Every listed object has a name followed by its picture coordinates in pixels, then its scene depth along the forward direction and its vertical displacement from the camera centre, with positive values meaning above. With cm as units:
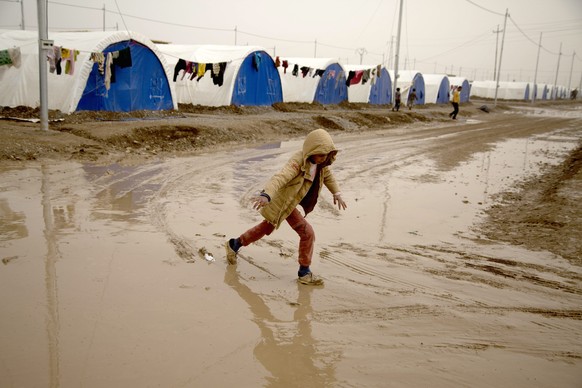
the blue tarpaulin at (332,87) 3030 +158
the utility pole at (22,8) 3572 +637
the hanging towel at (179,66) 2039 +156
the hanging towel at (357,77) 3352 +243
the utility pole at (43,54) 1121 +97
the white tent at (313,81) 2748 +179
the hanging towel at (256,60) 2359 +228
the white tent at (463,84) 5378 +374
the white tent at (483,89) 7926 +494
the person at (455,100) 2905 +105
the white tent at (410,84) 4078 +270
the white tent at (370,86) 3406 +197
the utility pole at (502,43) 4858 +767
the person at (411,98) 3415 +122
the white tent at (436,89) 4594 +270
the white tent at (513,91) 7850 +483
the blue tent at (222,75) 2127 +143
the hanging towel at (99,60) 1524 +122
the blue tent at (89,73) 1507 +84
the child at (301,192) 427 -75
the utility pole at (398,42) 2925 +435
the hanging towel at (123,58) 1627 +140
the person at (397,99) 2964 +96
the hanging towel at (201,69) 2108 +153
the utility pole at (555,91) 9406 +658
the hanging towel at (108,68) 1582 +102
